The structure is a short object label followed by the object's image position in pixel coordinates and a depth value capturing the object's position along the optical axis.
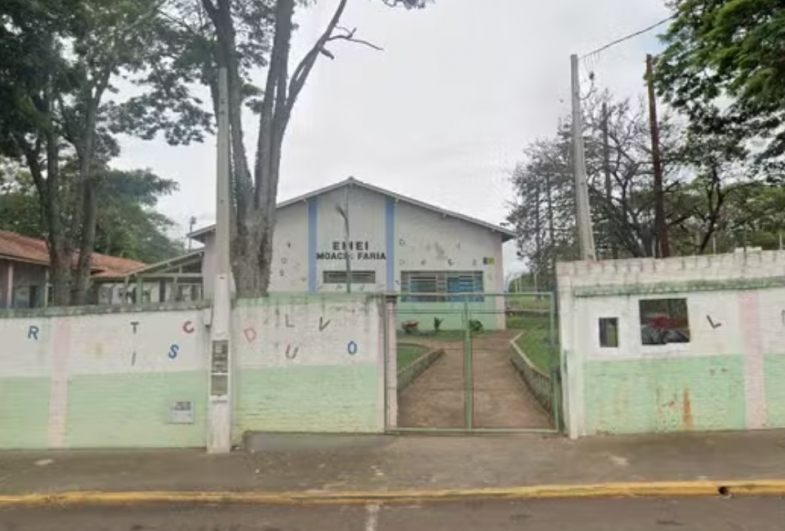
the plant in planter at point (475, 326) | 22.16
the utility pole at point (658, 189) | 19.98
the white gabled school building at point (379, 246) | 24.33
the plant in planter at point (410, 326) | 21.98
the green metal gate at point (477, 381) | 9.29
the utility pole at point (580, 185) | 11.30
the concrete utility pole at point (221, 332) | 8.84
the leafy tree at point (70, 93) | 13.09
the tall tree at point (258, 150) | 11.66
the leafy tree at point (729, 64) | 10.61
